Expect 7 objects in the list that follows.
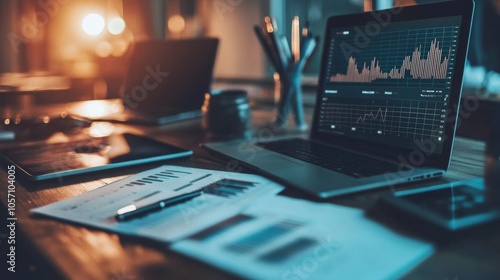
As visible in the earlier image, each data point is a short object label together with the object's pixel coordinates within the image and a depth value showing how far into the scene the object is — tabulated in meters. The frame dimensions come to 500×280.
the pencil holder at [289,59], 1.24
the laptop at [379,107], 0.73
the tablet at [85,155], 0.79
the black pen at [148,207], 0.55
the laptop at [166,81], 1.45
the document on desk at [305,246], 0.41
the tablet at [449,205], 0.49
